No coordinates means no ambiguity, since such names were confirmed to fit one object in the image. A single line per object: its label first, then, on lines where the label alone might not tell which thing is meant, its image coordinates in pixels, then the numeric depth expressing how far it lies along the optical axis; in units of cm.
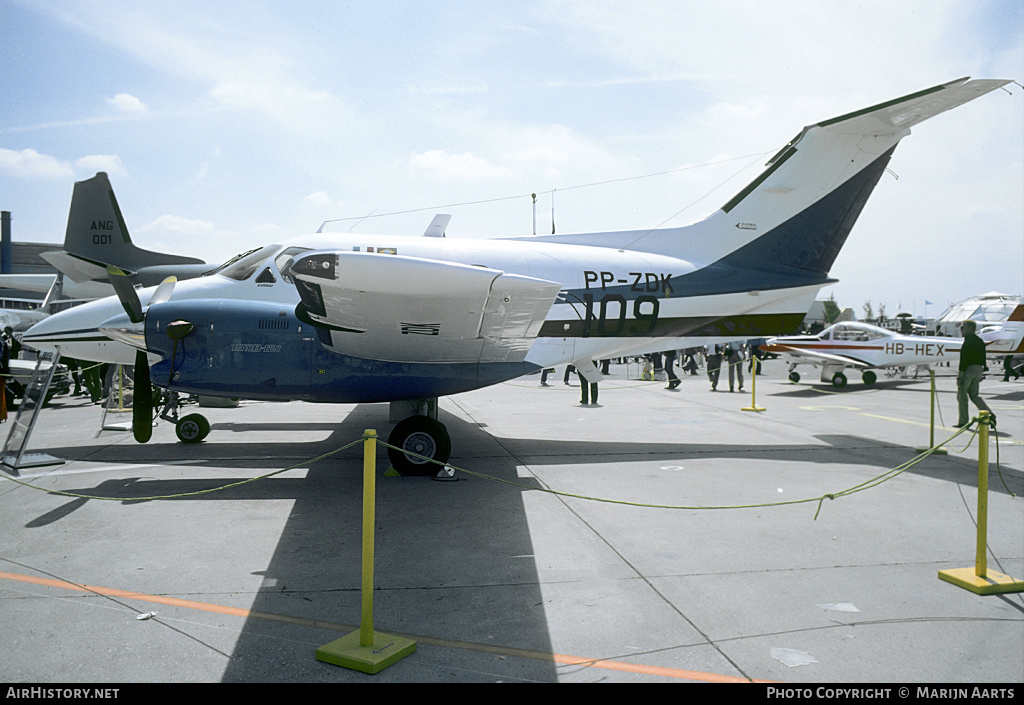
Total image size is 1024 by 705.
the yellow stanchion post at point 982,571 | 407
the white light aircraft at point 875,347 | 1923
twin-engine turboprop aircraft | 597
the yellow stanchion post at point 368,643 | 306
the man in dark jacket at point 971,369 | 1050
